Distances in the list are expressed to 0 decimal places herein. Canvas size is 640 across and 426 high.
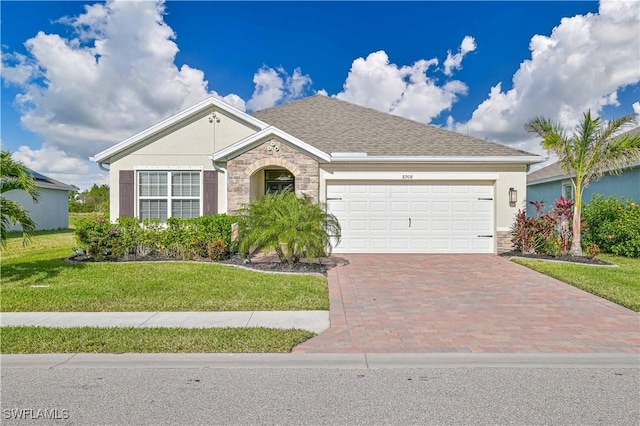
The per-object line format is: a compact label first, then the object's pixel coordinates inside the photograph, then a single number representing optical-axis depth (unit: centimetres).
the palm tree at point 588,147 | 1095
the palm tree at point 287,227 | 936
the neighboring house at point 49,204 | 2272
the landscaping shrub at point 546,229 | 1195
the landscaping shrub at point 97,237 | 1086
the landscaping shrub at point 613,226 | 1217
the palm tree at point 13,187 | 778
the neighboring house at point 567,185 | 1480
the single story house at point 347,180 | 1244
